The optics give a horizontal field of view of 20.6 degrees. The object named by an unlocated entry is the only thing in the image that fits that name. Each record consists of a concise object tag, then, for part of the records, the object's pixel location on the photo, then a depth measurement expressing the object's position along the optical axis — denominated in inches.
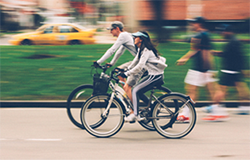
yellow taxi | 1120.0
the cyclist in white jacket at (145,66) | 388.5
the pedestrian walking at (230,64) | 488.0
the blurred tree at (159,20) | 979.6
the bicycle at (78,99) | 418.1
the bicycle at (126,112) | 394.2
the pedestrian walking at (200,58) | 471.7
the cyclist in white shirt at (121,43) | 415.6
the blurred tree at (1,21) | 1038.9
